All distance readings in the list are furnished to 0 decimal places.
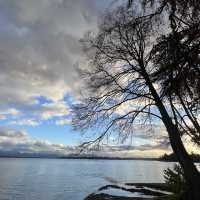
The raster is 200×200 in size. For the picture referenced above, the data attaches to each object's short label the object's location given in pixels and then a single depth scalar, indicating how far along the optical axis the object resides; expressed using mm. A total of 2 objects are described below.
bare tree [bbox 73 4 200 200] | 7901
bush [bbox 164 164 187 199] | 9441
